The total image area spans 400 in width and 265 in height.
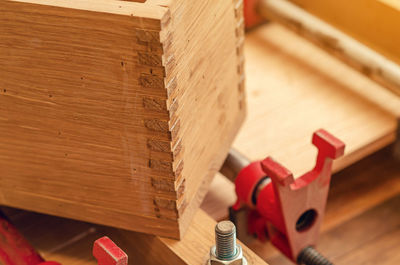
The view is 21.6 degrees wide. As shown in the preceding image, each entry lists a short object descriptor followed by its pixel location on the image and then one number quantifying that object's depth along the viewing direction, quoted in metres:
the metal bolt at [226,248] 0.60
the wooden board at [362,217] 0.75
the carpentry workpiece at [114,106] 0.58
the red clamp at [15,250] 0.68
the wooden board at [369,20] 0.79
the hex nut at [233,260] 0.62
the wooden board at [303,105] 0.78
